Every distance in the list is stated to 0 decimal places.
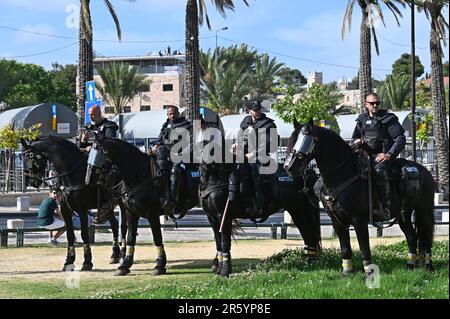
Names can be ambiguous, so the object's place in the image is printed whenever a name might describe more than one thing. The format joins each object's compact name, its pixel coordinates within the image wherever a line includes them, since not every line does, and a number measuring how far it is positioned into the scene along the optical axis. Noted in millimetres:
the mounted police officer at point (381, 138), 12250
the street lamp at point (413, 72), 34875
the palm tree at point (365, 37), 30531
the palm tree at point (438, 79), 34375
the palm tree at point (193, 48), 28000
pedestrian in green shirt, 20391
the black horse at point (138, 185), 14719
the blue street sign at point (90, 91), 21512
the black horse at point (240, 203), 13562
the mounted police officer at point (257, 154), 13734
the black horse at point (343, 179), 11789
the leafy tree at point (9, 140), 39219
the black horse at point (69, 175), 15602
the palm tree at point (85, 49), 25797
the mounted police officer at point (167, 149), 14773
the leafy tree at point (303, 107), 46031
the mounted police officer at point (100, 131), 15773
